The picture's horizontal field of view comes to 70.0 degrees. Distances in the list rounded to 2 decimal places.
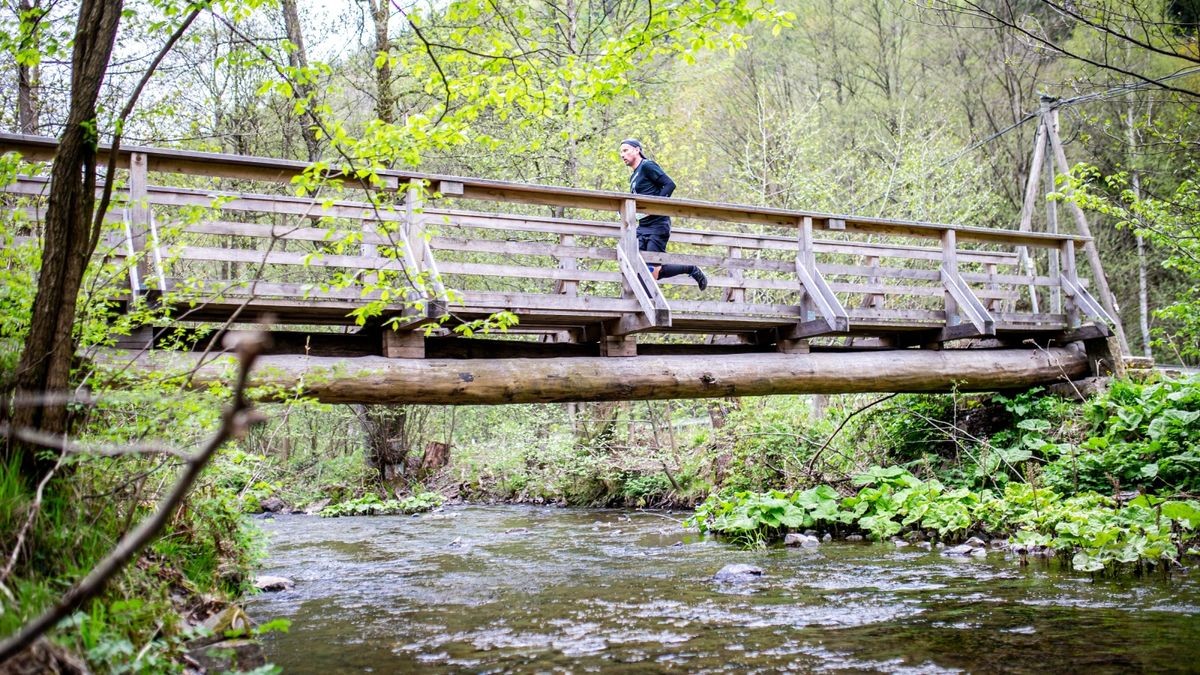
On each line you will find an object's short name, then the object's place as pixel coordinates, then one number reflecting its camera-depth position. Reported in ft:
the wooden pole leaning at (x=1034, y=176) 46.25
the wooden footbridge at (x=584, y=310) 20.39
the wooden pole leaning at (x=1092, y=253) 39.60
